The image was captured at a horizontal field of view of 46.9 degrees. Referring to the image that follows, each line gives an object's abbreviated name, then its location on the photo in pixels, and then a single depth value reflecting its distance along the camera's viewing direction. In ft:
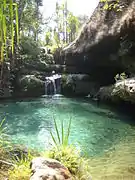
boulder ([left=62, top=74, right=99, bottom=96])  39.93
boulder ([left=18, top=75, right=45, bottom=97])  38.35
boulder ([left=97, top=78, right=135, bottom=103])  21.24
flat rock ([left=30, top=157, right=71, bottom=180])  5.35
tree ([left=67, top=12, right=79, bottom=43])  65.73
